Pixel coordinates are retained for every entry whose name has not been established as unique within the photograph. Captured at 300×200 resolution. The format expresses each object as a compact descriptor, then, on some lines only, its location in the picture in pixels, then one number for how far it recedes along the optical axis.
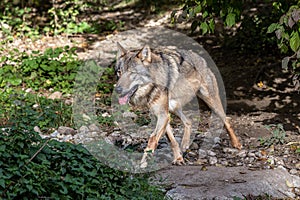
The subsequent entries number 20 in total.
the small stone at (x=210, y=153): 13.31
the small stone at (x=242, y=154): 13.23
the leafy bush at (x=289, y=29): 10.92
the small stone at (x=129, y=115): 15.80
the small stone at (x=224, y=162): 12.73
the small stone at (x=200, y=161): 12.66
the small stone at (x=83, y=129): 14.30
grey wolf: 11.96
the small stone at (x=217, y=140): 14.30
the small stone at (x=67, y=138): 13.60
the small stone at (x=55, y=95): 17.01
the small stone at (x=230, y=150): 13.57
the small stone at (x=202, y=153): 13.14
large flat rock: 10.43
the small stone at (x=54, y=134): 13.78
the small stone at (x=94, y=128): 14.67
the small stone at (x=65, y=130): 14.12
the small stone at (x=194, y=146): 13.74
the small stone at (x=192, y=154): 13.25
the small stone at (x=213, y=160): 12.71
